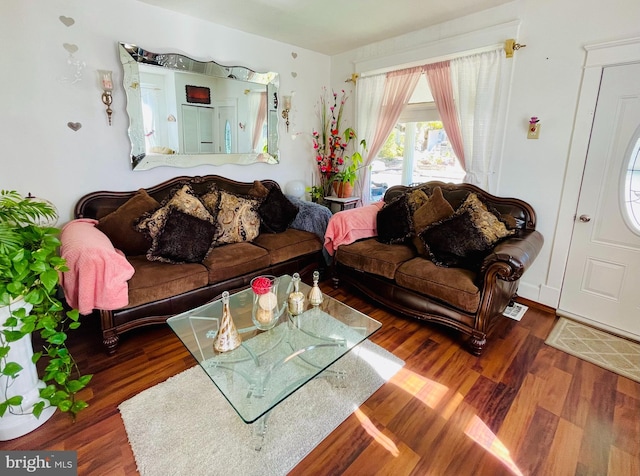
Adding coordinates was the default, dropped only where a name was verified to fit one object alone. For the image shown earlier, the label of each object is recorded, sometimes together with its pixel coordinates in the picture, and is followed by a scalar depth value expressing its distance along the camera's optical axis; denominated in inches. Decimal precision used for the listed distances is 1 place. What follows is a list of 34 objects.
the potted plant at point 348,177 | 156.9
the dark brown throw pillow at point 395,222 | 119.7
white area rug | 58.7
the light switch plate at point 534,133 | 108.8
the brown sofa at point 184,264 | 88.3
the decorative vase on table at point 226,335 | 66.2
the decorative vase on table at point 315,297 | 84.4
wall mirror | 113.7
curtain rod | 108.0
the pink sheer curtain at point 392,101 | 137.3
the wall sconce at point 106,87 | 104.2
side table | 156.8
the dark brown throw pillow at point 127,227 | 101.2
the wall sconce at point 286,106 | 153.7
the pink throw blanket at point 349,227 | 121.6
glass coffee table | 57.7
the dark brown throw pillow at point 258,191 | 138.4
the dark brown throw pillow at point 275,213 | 132.1
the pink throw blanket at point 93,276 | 78.6
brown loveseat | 88.3
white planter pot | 61.5
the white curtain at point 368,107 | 148.9
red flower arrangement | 168.1
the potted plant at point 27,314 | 53.9
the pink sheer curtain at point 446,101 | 125.5
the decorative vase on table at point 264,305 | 68.9
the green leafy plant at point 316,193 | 163.9
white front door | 93.9
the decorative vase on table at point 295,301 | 79.0
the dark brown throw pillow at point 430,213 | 112.6
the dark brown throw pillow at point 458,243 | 97.4
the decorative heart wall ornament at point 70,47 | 99.0
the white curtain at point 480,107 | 114.4
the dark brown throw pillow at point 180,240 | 98.9
